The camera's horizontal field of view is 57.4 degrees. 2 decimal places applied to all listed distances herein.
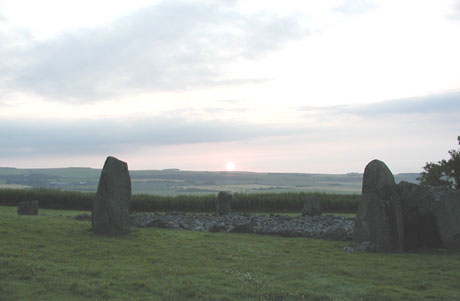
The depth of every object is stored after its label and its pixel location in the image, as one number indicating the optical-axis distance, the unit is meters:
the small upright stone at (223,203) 30.23
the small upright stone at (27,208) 25.20
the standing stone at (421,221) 14.80
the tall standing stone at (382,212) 14.42
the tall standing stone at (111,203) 16.86
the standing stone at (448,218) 14.62
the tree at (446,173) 28.02
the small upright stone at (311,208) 28.12
